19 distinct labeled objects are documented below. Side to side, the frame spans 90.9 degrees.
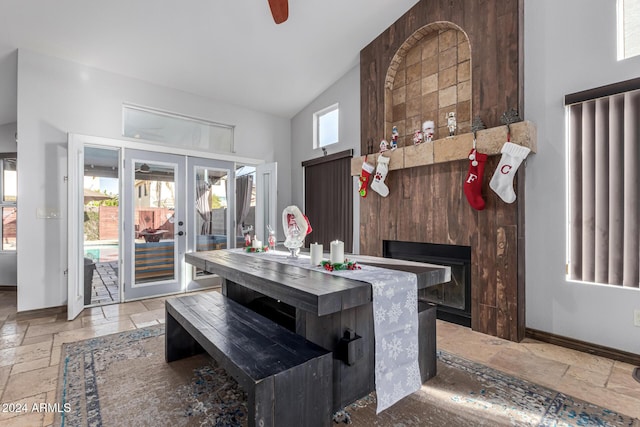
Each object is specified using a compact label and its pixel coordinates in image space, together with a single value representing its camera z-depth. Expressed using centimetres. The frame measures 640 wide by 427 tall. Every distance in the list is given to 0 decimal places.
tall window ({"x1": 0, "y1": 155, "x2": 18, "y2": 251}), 475
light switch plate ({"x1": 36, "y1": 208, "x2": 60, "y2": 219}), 341
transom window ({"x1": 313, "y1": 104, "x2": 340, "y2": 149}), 474
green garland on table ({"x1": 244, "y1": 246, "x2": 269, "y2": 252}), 278
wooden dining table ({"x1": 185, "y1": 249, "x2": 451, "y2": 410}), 143
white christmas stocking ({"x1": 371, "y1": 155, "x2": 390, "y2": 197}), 361
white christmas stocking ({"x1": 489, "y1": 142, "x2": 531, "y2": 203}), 259
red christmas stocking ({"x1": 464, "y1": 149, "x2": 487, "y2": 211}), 281
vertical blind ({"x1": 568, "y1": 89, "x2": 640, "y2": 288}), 233
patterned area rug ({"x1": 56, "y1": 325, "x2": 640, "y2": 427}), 169
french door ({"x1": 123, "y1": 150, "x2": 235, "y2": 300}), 402
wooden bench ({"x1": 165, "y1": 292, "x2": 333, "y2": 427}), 129
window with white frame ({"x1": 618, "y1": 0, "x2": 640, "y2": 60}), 231
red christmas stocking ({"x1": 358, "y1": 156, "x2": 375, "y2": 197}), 379
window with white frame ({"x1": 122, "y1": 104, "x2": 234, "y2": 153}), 407
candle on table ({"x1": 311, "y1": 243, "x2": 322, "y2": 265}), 206
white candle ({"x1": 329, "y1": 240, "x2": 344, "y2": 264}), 195
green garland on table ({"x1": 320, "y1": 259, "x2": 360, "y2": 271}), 188
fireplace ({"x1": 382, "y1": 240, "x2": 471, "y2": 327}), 315
